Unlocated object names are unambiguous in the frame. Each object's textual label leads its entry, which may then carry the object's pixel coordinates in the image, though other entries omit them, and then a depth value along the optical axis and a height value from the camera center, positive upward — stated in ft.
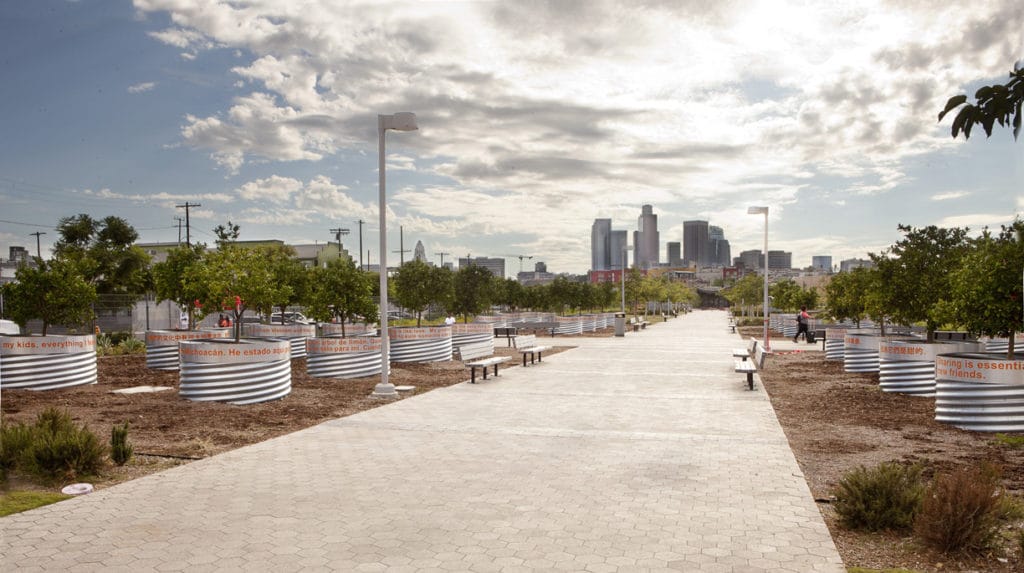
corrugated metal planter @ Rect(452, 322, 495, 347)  80.94 -5.41
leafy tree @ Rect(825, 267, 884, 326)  55.47 -1.01
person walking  107.45 -5.94
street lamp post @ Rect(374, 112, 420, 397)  45.60 +3.29
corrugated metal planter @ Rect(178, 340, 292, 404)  42.73 -5.12
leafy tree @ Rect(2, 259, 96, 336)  53.52 -0.21
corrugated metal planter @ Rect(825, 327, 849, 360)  75.92 -6.48
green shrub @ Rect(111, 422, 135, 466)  27.22 -6.21
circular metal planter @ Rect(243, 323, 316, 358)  77.97 -5.23
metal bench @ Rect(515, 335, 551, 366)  69.07 -6.27
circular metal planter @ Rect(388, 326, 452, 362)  69.72 -5.70
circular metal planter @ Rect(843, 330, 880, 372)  61.21 -6.01
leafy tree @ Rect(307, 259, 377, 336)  60.08 -0.52
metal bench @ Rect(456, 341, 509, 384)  55.01 -6.06
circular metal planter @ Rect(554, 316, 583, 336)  132.67 -7.43
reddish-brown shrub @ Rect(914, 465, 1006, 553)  17.92 -6.07
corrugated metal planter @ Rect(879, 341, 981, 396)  47.50 -5.52
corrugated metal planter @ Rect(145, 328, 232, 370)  64.59 -5.38
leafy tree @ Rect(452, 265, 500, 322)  95.41 -0.51
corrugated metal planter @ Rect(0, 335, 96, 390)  48.49 -5.06
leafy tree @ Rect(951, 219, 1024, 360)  34.71 -0.25
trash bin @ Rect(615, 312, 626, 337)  124.06 -7.14
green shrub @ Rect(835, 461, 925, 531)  19.95 -6.32
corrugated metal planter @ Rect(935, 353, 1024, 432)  33.65 -5.40
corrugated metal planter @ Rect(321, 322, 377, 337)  85.40 -5.26
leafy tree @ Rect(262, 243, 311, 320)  89.98 +1.83
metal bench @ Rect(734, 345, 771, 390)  50.81 -6.12
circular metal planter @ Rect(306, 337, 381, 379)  55.72 -5.50
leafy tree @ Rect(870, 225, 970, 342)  50.93 +1.08
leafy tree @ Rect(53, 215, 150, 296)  118.97 +7.17
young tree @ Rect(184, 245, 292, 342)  49.80 +0.64
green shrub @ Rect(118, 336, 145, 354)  83.41 -6.87
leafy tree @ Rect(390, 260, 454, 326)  80.59 +0.28
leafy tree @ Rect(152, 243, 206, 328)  74.02 +2.01
